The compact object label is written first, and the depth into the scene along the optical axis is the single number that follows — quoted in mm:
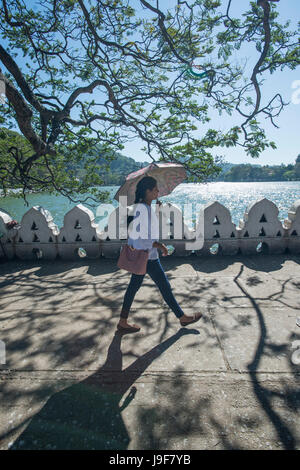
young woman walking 2898
